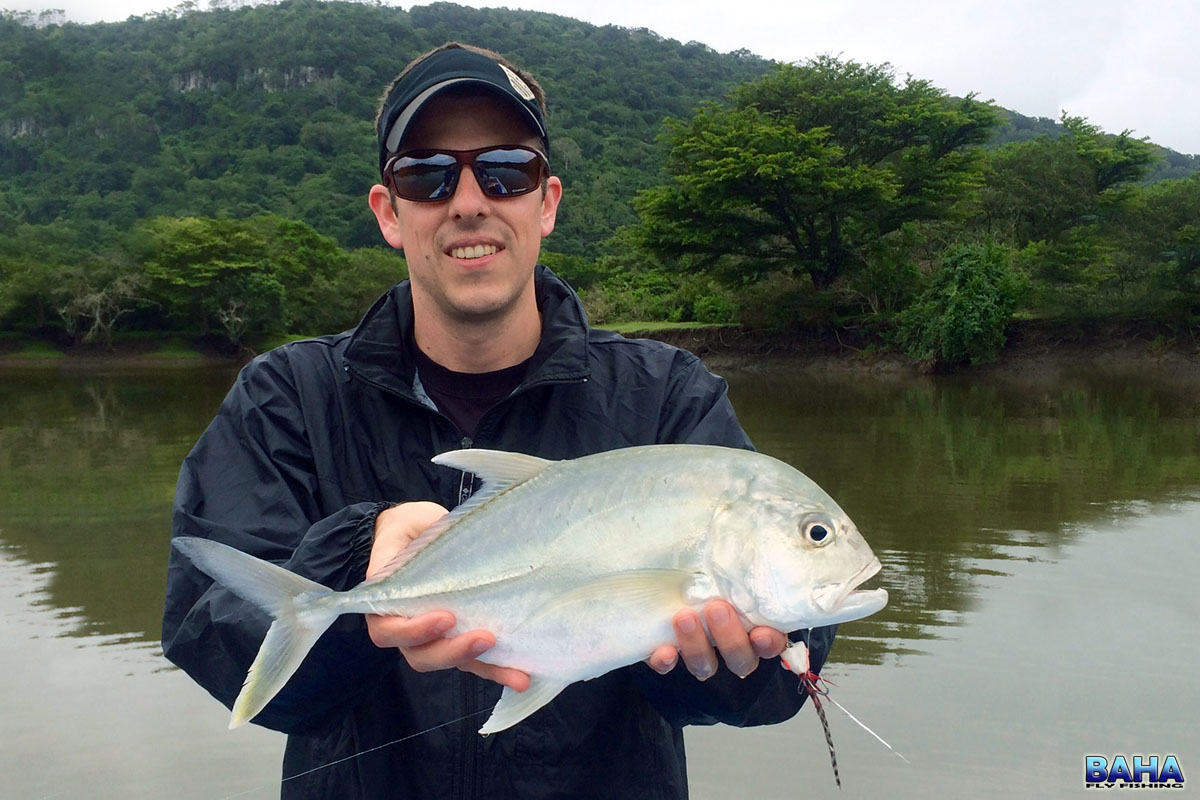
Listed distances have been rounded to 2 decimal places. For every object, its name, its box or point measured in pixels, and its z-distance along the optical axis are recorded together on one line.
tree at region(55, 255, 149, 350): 41.69
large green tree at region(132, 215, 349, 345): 43.56
